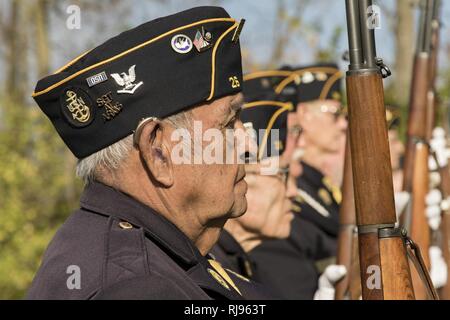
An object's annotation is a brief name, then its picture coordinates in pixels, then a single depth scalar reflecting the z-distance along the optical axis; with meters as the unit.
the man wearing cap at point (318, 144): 13.87
